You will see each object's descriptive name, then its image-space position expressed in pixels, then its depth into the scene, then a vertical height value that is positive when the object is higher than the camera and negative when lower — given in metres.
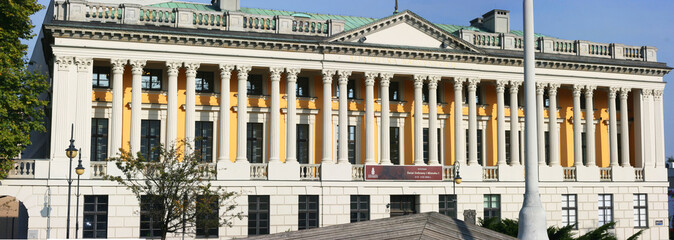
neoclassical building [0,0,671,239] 41.12 +2.36
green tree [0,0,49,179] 35.00 +3.19
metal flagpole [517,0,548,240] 13.88 -0.09
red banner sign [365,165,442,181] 45.97 -0.93
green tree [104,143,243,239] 34.78 -1.66
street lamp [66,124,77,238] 34.29 +0.12
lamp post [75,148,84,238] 33.88 -0.60
